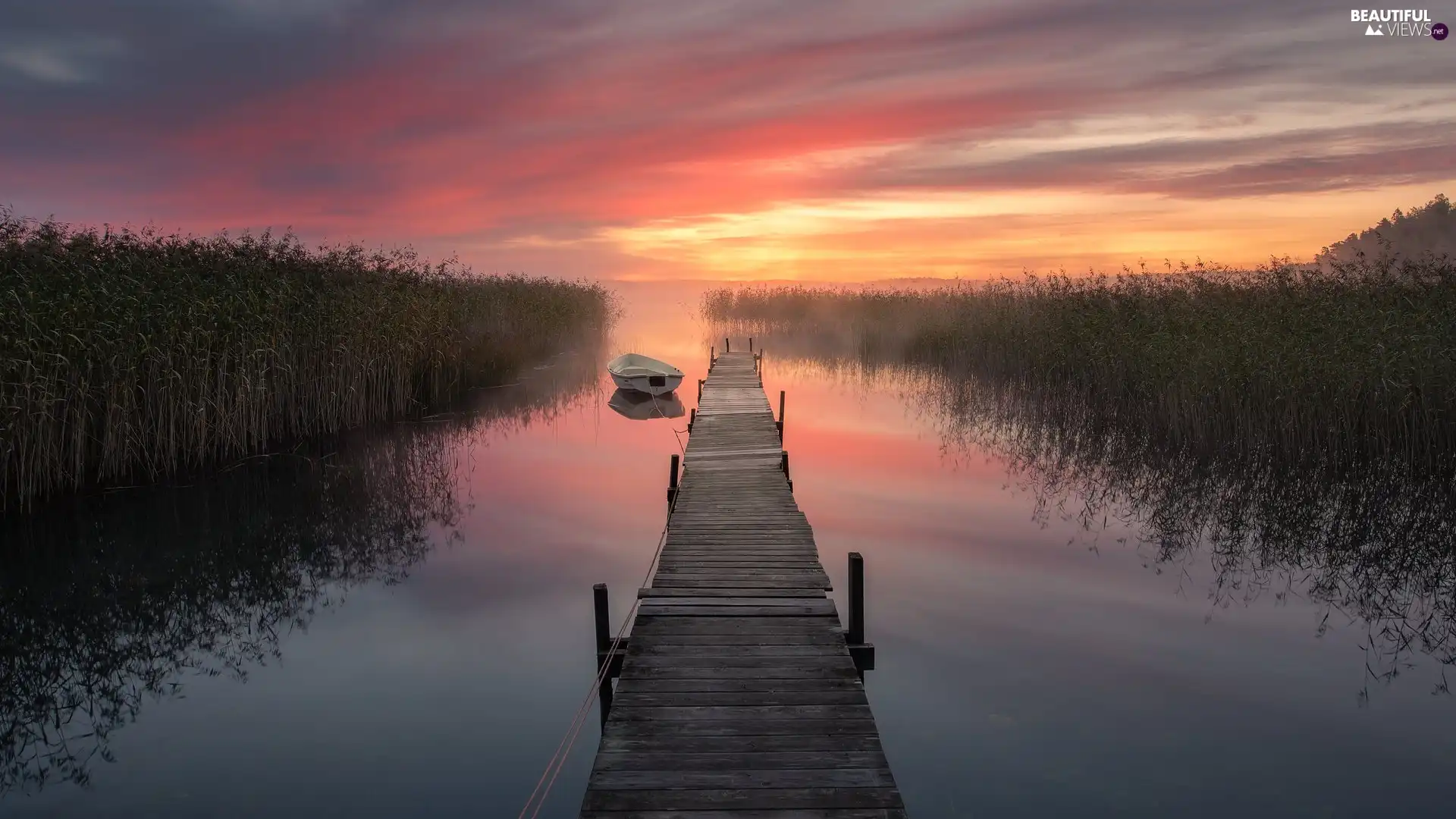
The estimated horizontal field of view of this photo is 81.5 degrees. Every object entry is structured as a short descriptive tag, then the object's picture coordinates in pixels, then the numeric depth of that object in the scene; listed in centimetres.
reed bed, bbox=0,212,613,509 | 1021
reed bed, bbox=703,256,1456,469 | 1091
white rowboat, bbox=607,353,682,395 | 2150
